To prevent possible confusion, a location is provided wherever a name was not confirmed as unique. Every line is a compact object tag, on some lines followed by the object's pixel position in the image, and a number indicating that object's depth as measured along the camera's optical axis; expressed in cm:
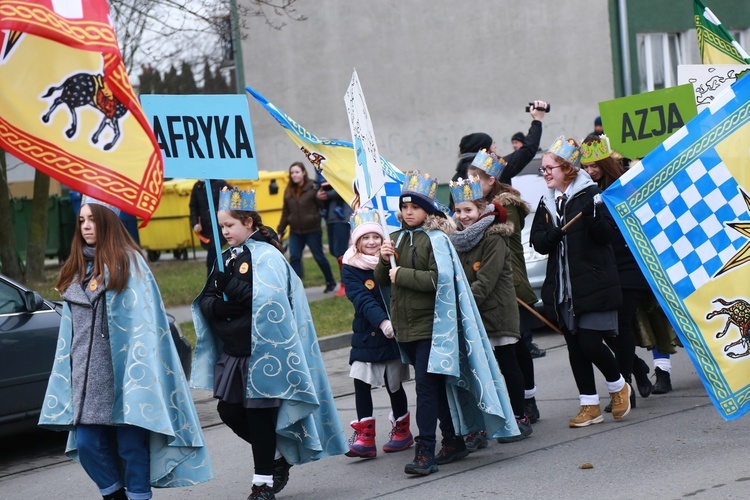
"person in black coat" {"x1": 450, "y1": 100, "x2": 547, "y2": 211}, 1606
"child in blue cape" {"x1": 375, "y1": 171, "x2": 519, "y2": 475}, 1171
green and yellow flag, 1897
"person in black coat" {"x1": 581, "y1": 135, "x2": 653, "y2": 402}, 1387
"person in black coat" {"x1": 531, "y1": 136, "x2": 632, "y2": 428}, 1298
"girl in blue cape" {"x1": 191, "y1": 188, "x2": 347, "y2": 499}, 1061
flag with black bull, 898
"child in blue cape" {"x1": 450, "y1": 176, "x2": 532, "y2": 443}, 1265
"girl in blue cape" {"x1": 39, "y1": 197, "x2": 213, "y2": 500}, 976
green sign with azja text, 1561
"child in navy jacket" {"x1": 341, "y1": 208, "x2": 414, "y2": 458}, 1250
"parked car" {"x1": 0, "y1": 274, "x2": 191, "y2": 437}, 1380
